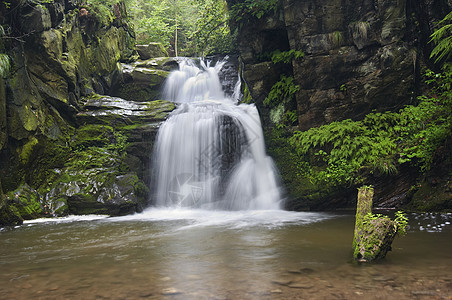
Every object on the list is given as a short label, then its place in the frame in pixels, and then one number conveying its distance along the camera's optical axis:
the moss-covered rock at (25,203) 8.59
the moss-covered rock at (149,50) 19.88
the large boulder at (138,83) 16.38
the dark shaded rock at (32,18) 10.11
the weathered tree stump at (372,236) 3.69
